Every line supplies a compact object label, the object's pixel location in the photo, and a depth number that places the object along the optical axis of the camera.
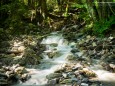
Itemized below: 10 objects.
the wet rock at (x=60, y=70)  8.59
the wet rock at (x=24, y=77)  8.21
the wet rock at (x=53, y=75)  8.10
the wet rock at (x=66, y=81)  7.67
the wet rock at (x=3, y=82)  7.66
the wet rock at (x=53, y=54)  10.55
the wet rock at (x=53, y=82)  7.67
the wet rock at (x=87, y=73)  8.10
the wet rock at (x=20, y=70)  8.66
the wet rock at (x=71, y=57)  9.90
